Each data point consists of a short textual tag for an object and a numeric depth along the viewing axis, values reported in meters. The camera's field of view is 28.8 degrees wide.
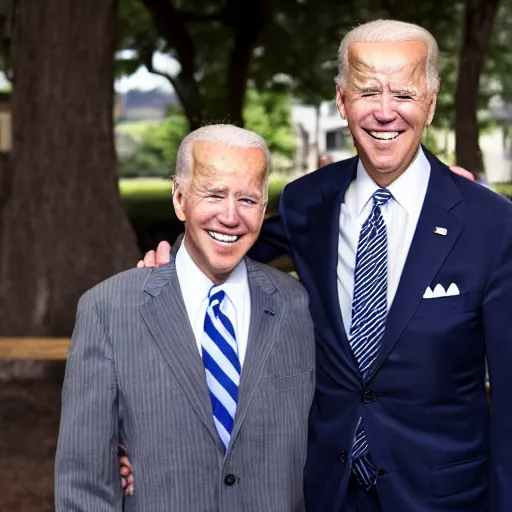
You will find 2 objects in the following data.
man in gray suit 2.69
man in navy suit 2.80
